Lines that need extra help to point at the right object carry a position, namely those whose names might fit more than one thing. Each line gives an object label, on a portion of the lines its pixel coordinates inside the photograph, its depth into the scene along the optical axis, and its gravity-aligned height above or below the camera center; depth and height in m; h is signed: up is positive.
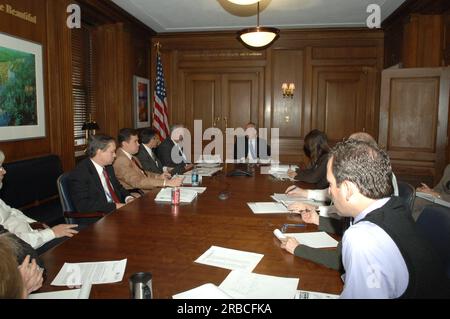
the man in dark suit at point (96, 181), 2.92 -0.47
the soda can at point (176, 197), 2.67 -0.52
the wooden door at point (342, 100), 6.85 +0.46
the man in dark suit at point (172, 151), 5.34 -0.39
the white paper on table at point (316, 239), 1.91 -0.61
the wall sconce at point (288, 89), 6.92 +0.66
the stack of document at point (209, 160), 5.07 -0.51
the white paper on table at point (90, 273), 1.47 -0.61
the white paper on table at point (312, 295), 1.35 -0.62
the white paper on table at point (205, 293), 1.32 -0.61
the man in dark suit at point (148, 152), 4.60 -0.35
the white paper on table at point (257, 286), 1.37 -0.62
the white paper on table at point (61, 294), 1.35 -0.63
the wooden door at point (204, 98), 7.30 +0.51
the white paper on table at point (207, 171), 4.02 -0.53
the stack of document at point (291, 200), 2.74 -0.57
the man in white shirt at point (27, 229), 2.38 -0.70
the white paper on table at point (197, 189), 3.11 -0.56
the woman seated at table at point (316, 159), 3.53 -0.34
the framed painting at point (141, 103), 6.60 +0.39
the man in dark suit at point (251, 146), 5.92 -0.34
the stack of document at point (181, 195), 2.77 -0.54
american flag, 6.79 +0.33
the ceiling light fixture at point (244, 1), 3.35 +1.11
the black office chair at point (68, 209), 2.80 -0.65
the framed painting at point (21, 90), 3.64 +0.35
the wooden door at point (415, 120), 5.17 +0.07
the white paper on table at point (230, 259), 1.62 -0.61
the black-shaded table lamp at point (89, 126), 4.91 -0.03
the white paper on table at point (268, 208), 2.48 -0.57
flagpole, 6.88 +1.47
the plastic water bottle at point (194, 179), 3.45 -0.51
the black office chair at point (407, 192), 2.39 -0.45
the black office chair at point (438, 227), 1.66 -0.48
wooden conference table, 1.49 -0.60
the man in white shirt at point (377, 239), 1.09 -0.34
